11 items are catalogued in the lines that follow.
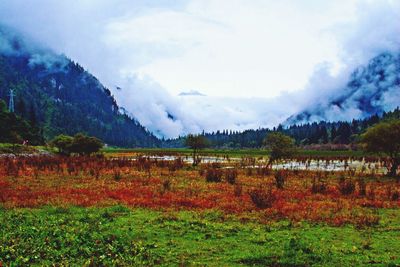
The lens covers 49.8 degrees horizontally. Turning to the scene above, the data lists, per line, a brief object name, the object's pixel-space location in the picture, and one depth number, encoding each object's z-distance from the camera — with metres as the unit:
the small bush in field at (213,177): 36.84
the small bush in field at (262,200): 23.17
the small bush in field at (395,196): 27.58
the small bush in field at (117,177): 35.92
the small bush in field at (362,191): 29.56
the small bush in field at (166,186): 29.69
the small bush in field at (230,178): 35.56
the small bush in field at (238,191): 27.50
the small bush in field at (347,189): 30.07
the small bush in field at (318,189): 30.36
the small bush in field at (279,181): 32.94
